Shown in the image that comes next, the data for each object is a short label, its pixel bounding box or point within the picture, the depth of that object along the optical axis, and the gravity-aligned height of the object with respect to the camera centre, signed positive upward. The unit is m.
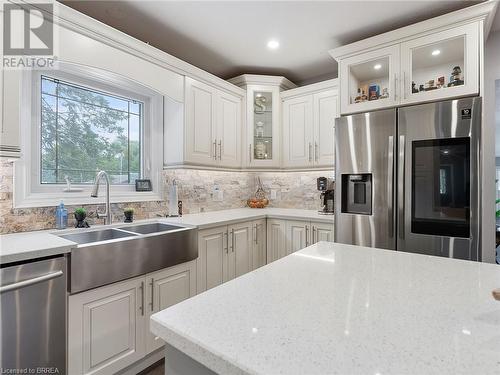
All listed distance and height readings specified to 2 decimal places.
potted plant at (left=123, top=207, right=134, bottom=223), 2.27 -0.24
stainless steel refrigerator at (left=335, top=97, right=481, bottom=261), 1.89 +0.06
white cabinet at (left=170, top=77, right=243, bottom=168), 2.58 +0.60
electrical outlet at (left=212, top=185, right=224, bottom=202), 3.22 -0.09
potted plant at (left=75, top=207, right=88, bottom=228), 1.95 -0.23
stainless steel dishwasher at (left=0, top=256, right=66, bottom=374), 1.21 -0.62
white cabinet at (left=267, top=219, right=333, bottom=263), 2.63 -0.50
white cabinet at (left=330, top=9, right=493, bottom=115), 1.97 +1.05
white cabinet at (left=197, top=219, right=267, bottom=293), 2.27 -0.62
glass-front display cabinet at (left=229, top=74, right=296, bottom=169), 3.22 +0.81
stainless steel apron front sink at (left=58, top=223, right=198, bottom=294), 1.46 -0.42
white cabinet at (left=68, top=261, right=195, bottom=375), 1.46 -0.81
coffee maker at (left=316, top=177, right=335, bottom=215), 2.95 -0.11
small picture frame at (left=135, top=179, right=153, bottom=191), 2.54 +0.01
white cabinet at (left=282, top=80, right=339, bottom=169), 2.94 +0.67
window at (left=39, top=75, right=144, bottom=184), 2.00 +0.43
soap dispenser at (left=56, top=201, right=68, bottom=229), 1.87 -0.22
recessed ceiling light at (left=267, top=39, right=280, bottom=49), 2.59 +1.40
